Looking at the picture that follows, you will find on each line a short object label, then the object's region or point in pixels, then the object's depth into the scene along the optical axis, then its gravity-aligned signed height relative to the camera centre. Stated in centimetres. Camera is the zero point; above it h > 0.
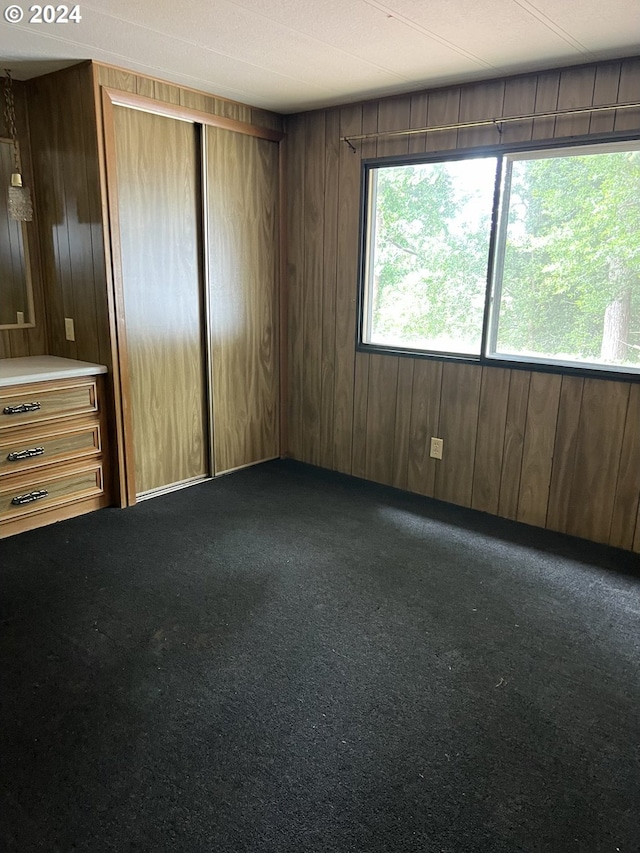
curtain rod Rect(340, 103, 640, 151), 284 +78
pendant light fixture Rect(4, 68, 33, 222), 324 +40
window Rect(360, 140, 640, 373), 295 +12
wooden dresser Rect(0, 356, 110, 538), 310 -86
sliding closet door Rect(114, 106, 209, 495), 337 -10
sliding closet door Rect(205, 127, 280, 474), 384 -10
